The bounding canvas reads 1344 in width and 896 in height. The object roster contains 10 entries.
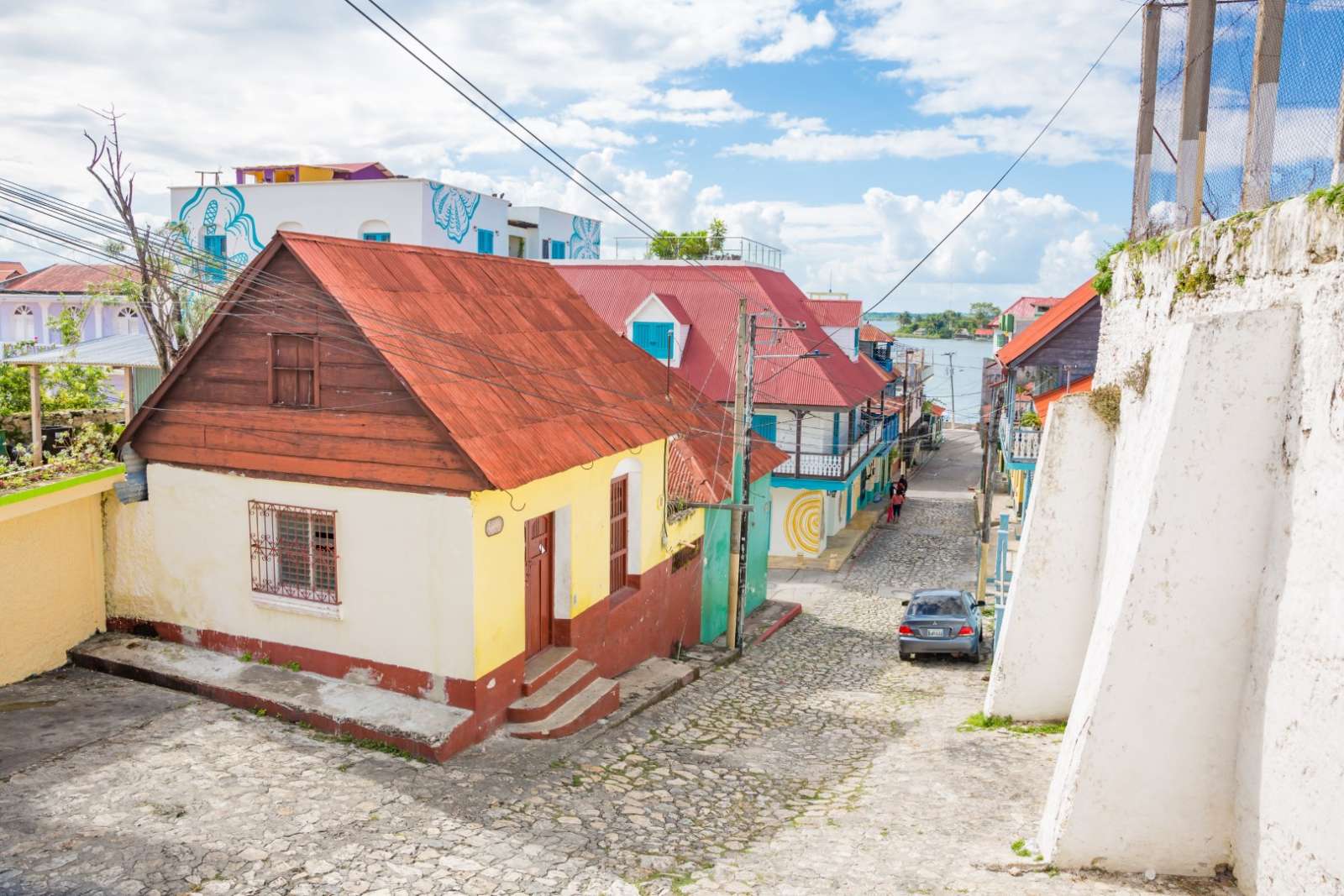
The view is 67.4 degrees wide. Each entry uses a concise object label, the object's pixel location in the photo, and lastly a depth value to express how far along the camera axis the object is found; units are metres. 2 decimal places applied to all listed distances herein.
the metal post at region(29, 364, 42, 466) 12.24
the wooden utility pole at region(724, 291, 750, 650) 16.88
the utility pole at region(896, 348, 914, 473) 43.14
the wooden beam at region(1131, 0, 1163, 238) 10.37
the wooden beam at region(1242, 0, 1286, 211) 7.15
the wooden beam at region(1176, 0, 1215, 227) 8.77
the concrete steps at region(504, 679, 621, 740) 11.10
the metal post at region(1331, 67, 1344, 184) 6.29
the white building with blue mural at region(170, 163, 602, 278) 34.38
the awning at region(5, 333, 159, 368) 17.28
